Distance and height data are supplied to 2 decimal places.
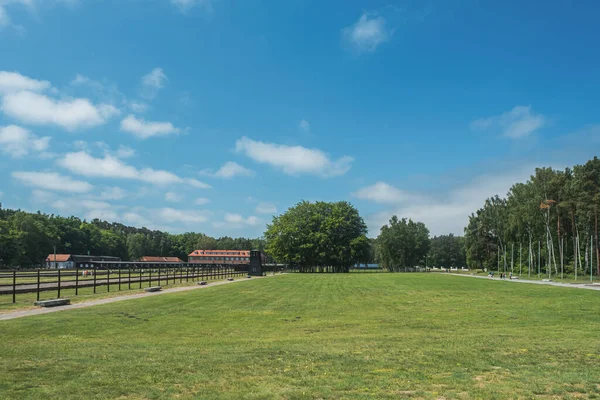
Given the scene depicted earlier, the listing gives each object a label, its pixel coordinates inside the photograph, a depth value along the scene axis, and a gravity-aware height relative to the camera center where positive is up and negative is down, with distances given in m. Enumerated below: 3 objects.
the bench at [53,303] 20.03 -2.97
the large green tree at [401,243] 120.62 -1.98
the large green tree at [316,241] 104.75 -1.21
